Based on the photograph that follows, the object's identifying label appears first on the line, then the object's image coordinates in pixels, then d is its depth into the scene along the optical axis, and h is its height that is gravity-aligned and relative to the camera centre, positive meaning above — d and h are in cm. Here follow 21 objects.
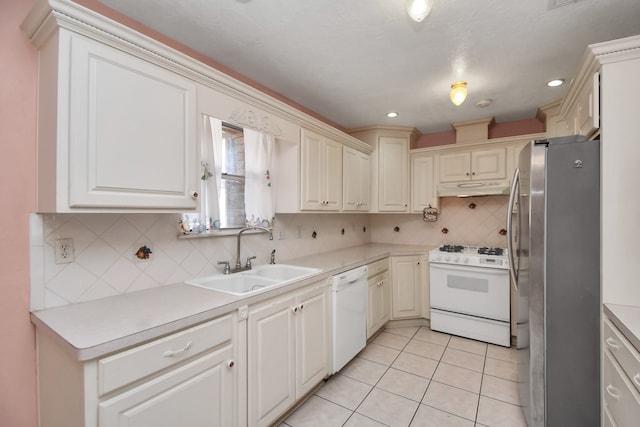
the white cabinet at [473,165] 326 +56
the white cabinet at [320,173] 254 +39
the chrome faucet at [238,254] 215 -32
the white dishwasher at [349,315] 227 -87
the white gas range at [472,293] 290 -86
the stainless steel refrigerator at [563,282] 153 -38
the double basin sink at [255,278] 191 -47
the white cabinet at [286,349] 159 -87
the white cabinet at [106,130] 115 +37
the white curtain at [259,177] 226 +29
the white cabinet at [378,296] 292 -91
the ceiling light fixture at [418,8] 131 +95
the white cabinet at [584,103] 154 +69
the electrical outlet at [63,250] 136 -18
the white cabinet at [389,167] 370 +59
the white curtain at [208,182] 188 +21
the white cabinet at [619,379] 110 -72
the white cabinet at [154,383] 100 -68
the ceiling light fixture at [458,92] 226 +95
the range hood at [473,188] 313 +28
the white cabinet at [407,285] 339 -87
